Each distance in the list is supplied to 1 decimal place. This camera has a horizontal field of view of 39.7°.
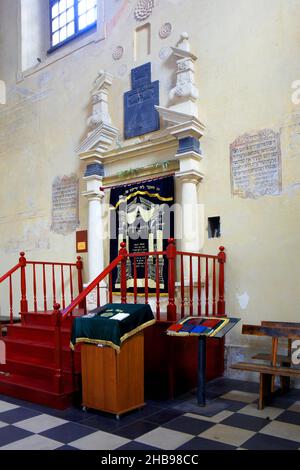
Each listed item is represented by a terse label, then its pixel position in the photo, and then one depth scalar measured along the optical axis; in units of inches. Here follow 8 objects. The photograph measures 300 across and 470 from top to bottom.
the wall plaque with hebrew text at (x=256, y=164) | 174.7
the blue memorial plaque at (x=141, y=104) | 216.0
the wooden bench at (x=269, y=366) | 130.0
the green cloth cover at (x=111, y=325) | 126.0
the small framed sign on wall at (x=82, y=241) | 241.4
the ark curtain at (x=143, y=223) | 204.8
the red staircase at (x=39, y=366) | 142.4
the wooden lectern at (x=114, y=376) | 127.5
